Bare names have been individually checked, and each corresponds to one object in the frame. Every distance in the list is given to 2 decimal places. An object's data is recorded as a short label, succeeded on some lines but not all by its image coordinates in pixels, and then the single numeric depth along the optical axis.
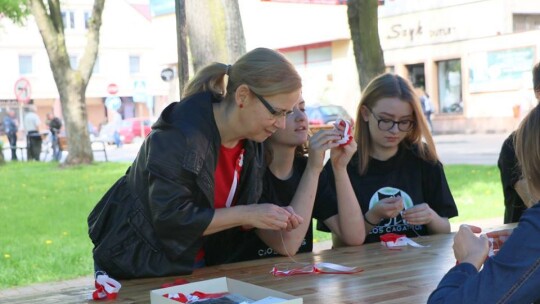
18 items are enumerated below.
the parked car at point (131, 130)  37.03
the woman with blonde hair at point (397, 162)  3.82
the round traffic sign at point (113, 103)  38.38
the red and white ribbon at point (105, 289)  2.55
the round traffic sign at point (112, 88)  48.25
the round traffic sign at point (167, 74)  22.02
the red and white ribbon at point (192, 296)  2.23
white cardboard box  2.17
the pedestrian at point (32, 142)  25.41
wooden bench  24.18
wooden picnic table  2.51
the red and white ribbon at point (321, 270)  2.84
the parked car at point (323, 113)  26.91
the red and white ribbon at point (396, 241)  3.43
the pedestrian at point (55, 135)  24.98
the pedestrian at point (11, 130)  28.88
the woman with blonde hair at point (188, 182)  2.69
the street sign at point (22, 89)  27.87
